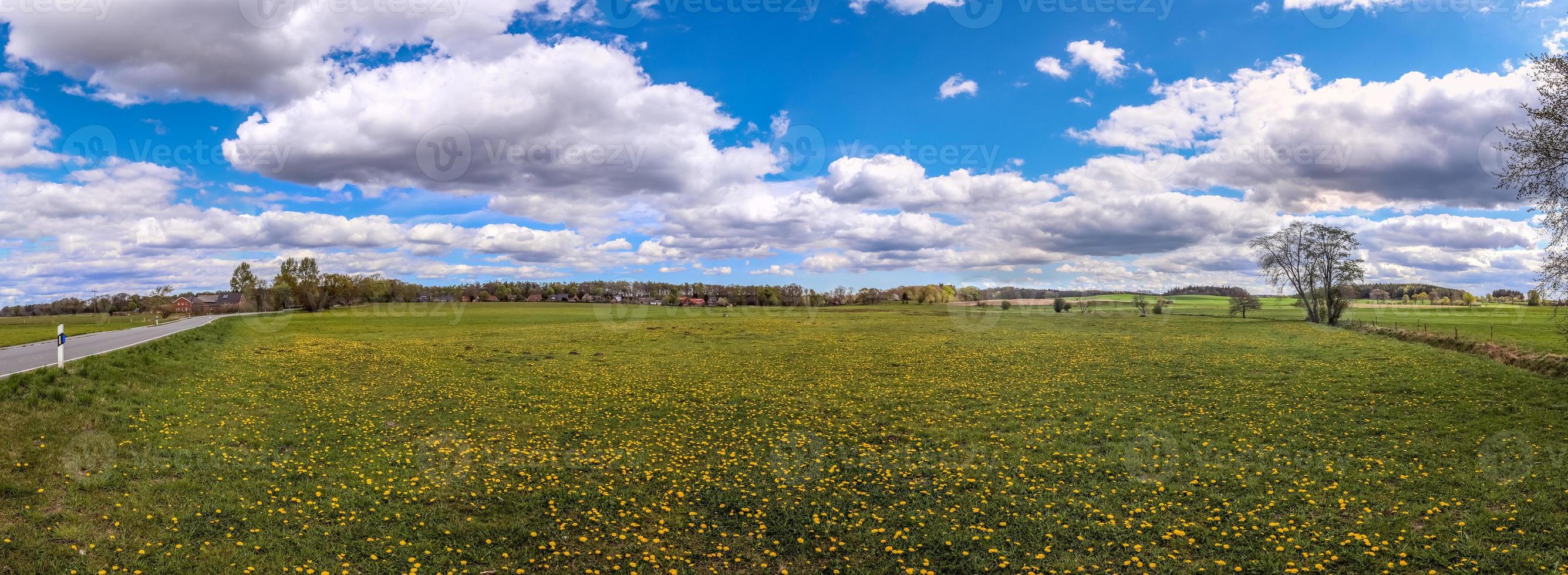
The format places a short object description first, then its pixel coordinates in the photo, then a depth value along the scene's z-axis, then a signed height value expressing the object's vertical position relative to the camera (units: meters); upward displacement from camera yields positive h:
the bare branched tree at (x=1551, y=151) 23.38 +5.27
